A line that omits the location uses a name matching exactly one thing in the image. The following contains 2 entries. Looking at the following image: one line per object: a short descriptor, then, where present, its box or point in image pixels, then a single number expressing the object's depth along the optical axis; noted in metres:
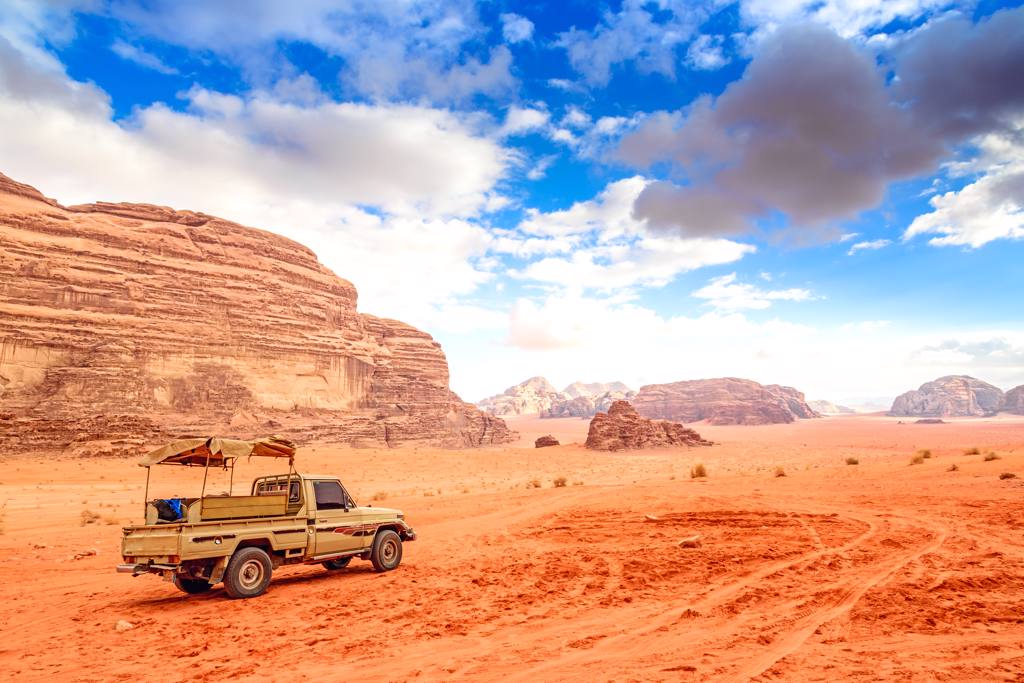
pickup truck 9.28
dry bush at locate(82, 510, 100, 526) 19.67
